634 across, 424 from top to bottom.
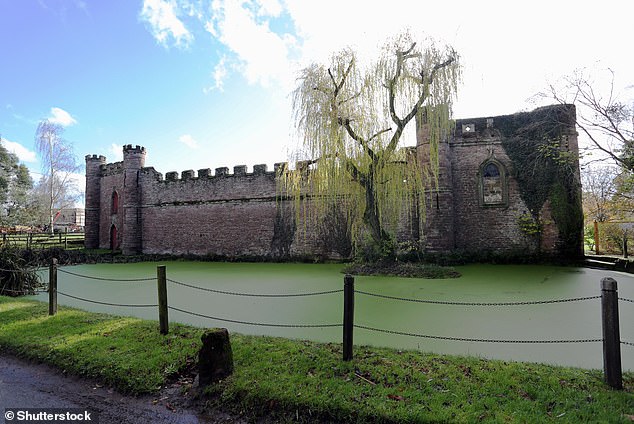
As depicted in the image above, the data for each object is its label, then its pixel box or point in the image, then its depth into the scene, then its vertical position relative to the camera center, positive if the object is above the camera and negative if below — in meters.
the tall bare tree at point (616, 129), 8.67 +2.57
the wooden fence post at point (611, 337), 2.61 -0.87
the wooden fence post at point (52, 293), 5.01 -0.93
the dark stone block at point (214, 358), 2.93 -1.13
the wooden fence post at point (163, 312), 4.00 -0.98
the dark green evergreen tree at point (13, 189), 23.25 +2.79
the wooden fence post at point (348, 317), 3.18 -0.85
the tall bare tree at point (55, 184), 23.69 +3.34
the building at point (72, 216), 48.40 +1.89
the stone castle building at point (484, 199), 10.52 +0.95
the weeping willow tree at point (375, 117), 8.40 +2.73
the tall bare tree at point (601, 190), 9.97 +1.29
